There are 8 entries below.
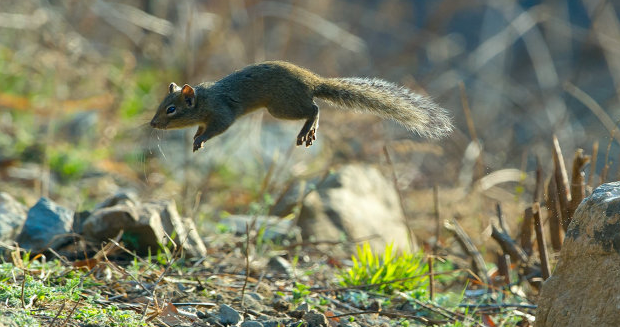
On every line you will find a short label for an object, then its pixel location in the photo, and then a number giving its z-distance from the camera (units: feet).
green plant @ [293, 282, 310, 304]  26.04
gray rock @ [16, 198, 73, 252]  28.66
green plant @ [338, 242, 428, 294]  27.79
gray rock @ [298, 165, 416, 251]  38.45
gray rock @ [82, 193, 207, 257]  28.40
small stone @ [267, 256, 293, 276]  30.66
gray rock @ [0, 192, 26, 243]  29.78
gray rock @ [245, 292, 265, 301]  25.73
